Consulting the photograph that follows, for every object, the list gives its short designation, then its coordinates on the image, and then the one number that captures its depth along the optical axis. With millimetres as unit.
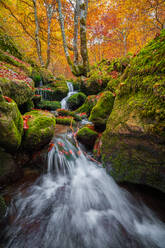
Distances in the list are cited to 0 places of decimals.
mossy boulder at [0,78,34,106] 3293
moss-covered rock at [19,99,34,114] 4766
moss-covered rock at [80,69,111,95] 7694
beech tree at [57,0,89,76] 7578
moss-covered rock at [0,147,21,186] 2180
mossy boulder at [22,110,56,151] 2641
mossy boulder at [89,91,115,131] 3719
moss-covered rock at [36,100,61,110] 7834
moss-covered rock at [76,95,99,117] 7356
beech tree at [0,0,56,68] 11445
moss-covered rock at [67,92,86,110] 9125
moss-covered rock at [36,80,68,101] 9556
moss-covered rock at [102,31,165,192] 1814
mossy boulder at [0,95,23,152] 1929
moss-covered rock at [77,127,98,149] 3867
